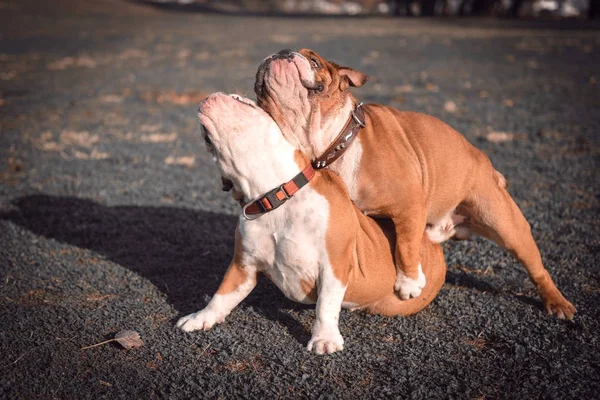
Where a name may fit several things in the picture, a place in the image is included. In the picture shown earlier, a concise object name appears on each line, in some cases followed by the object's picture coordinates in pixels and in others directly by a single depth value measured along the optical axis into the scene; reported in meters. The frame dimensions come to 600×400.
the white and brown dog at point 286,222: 3.12
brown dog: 3.63
